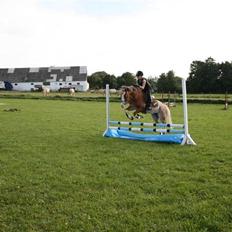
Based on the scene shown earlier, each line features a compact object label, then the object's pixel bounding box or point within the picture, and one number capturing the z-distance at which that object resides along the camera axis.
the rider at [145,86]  9.43
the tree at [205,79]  54.54
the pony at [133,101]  9.40
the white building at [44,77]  77.66
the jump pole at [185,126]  8.71
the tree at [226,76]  53.84
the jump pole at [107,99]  10.52
